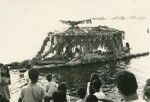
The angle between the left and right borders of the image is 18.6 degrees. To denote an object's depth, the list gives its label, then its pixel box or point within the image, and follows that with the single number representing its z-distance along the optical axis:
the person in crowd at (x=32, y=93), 9.74
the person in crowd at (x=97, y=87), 9.59
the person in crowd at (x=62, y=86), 10.53
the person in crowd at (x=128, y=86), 5.63
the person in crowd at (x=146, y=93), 7.97
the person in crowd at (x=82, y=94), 10.66
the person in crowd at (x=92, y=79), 10.47
